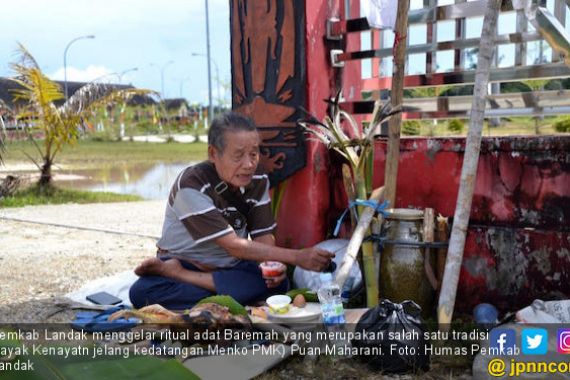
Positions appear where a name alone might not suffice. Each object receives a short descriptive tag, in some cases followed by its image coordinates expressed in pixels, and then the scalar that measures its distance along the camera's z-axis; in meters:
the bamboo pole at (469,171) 2.80
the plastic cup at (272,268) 3.19
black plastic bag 2.47
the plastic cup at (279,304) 2.84
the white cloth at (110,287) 3.81
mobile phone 3.65
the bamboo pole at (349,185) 3.36
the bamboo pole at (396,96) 3.17
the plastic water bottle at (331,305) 2.72
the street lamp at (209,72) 22.96
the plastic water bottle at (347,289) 3.37
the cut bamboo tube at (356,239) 2.92
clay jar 3.10
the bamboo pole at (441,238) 3.10
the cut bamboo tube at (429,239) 3.08
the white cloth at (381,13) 3.77
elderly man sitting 3.14
